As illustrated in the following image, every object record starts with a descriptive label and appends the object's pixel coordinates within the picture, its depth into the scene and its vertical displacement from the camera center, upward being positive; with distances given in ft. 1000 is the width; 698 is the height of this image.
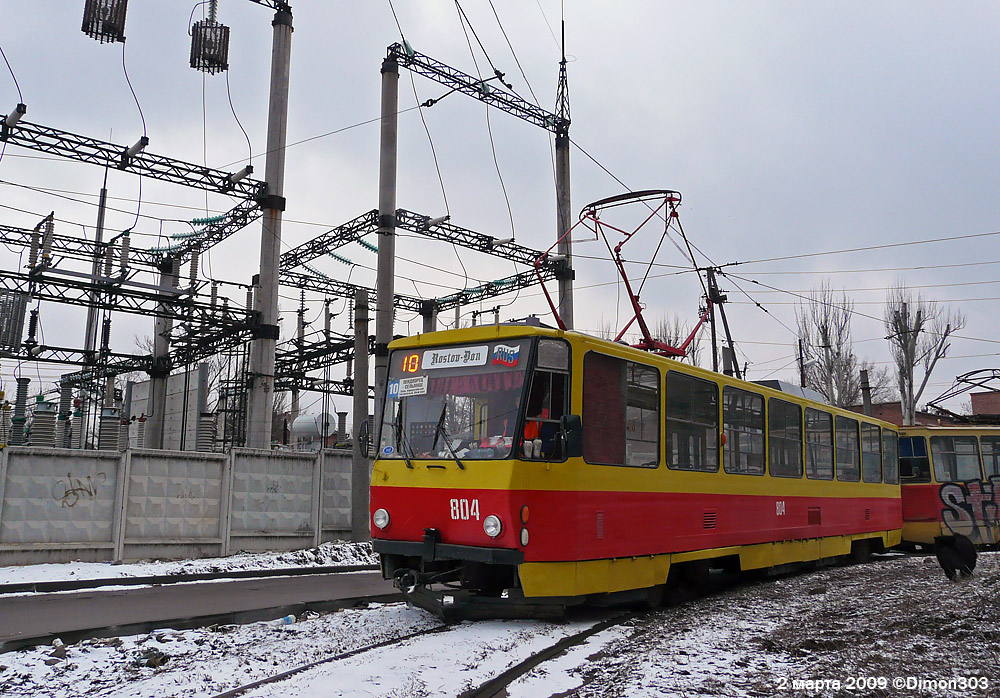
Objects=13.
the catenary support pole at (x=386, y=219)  55.26 +17.09
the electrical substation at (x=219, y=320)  52.42 +15.04
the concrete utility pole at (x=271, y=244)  77.92 +20.85
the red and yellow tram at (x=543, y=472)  27.37 -0.14
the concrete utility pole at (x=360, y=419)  54.03 +3.09
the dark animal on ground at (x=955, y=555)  38.42 -3.82
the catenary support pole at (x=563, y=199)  76.95 +25.23
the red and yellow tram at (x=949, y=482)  62.95 -0.76
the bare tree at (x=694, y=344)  142.41 +21.90
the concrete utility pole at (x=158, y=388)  105.33 +9.55
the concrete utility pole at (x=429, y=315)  111.57 +20.27
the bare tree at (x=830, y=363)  144.15 +18.94
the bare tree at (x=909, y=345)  134.10 +20.47
